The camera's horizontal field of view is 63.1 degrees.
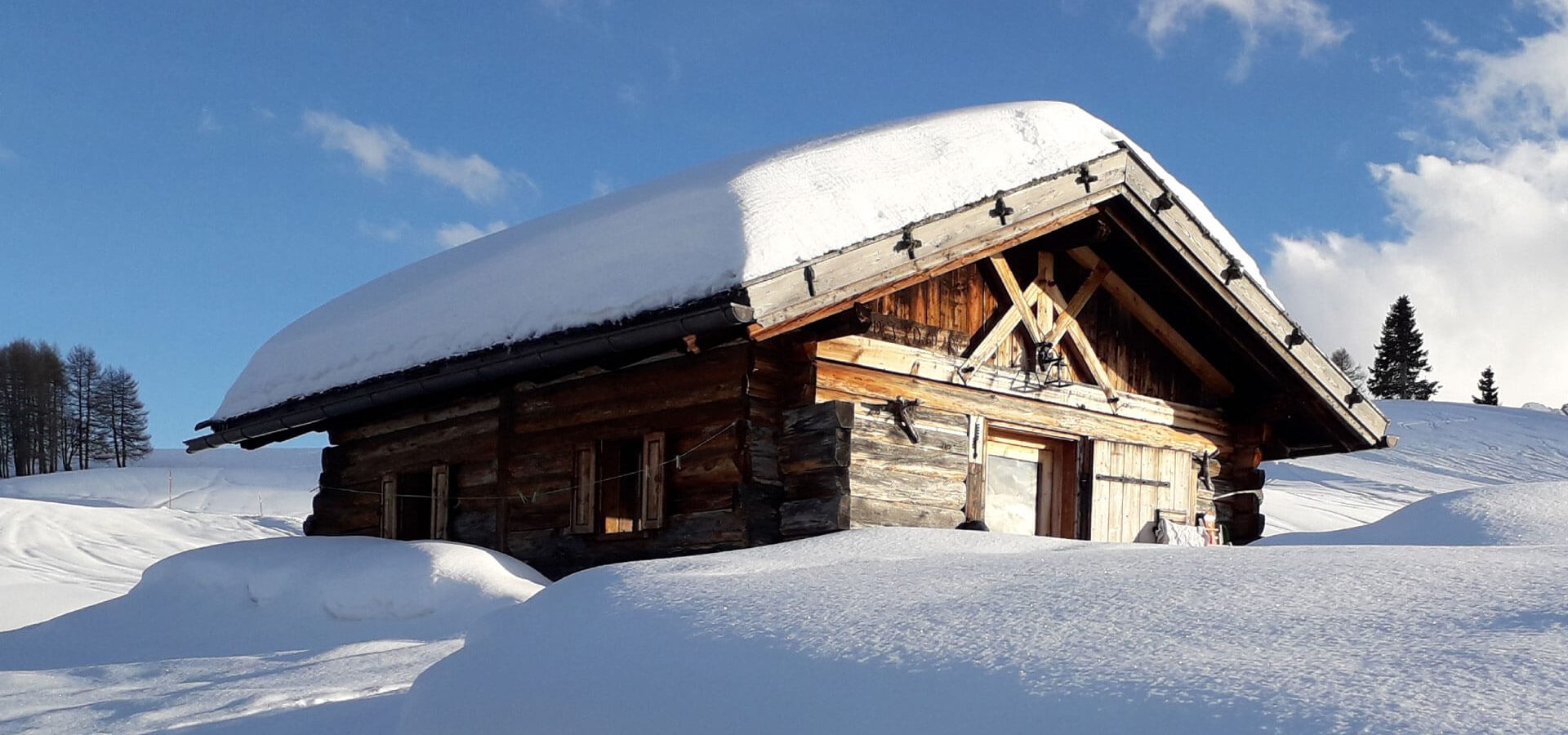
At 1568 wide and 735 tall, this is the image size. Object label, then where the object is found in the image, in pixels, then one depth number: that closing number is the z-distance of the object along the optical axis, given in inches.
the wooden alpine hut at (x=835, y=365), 359.9
